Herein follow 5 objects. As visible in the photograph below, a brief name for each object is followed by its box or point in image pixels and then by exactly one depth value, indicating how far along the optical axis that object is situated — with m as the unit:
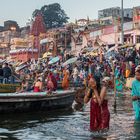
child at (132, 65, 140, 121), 10.80
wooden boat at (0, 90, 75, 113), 15.49
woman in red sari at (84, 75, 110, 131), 10.51
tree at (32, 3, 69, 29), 119.25
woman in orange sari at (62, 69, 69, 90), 24.55
